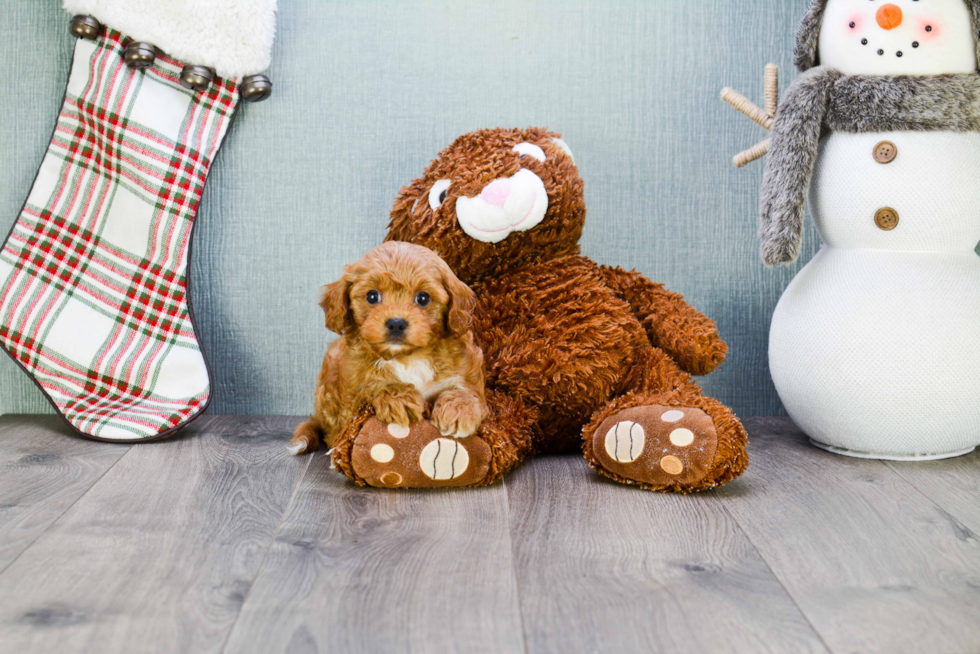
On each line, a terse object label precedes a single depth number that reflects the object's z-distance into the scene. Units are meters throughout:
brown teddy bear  1.19
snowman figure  1.29
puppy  1.16
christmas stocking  1.52
